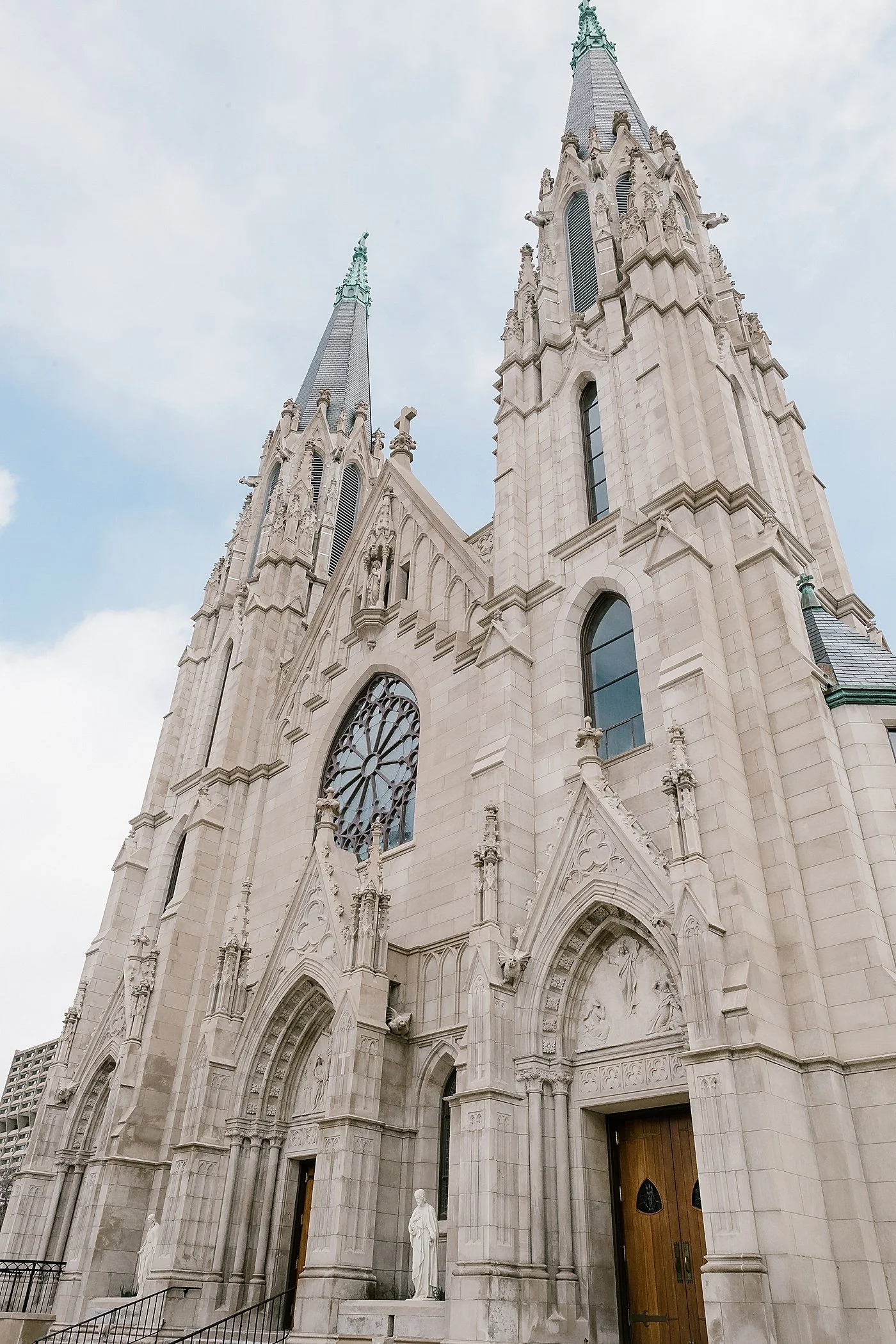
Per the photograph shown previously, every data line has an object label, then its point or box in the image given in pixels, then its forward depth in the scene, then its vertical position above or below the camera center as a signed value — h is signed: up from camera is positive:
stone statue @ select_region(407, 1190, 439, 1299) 12.98 +1.07
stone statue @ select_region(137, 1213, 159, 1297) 16.61 +1.18
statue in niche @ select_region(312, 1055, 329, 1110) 17.44 +3.89
